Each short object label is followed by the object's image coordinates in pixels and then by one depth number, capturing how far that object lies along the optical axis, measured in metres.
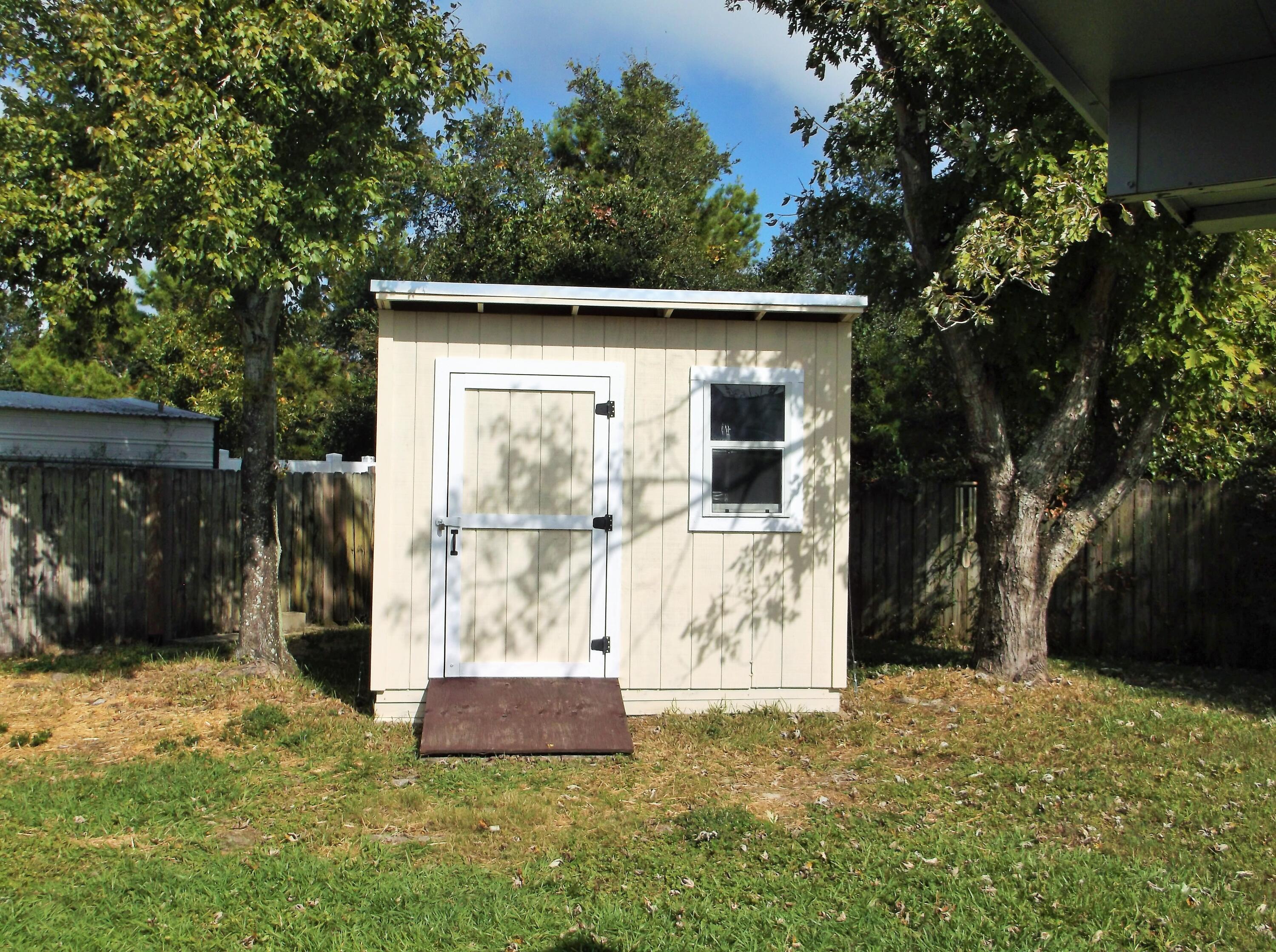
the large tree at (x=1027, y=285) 7.09
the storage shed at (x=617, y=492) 6.98
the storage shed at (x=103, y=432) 10.42
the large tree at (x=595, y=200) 14.36
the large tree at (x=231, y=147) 6.68
